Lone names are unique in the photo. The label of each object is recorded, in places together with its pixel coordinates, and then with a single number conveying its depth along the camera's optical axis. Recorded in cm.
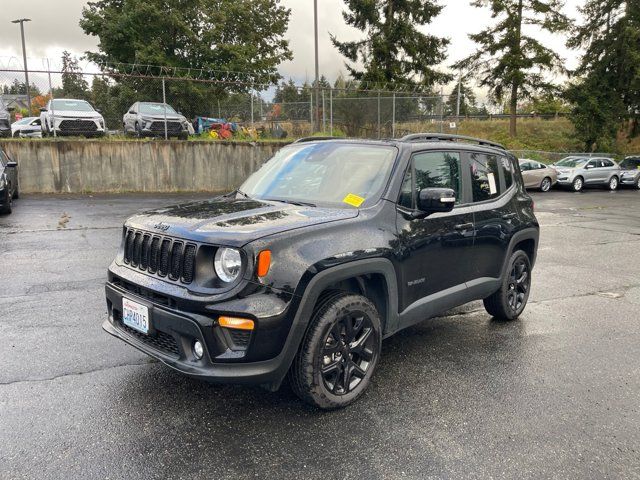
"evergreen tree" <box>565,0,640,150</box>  3322
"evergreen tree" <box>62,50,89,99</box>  1611
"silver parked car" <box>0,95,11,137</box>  1638
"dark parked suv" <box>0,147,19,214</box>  1126
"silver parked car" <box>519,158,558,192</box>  2205
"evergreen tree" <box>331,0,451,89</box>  3281
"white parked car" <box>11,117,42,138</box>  1908
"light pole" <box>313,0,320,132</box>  2089
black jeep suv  283
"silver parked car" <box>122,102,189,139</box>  1761
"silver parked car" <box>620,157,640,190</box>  2569
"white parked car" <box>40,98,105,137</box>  1622
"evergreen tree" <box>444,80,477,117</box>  2293
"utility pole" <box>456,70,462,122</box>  2281
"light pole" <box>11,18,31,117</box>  1582
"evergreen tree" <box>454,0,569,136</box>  3534
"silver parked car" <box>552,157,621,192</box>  2320
